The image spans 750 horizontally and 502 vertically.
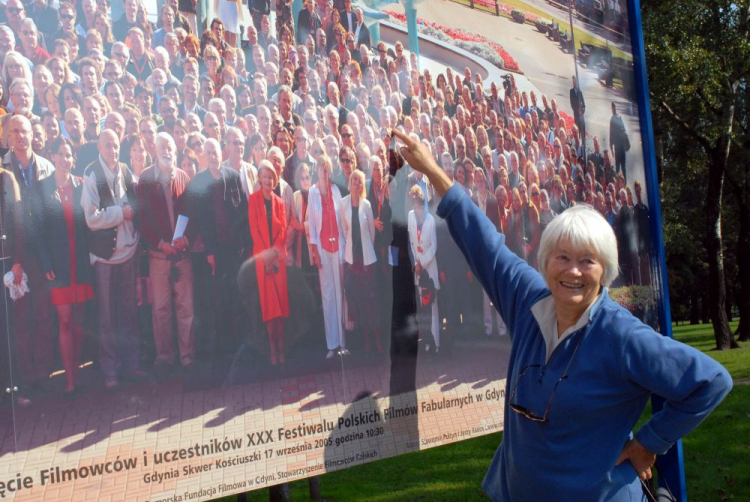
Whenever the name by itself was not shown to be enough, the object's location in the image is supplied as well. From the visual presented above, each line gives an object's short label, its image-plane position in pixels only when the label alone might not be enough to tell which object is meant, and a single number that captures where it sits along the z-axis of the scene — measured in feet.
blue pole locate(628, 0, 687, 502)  16.65
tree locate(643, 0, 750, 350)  45.60
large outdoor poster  7.72
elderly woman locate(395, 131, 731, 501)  7.98
